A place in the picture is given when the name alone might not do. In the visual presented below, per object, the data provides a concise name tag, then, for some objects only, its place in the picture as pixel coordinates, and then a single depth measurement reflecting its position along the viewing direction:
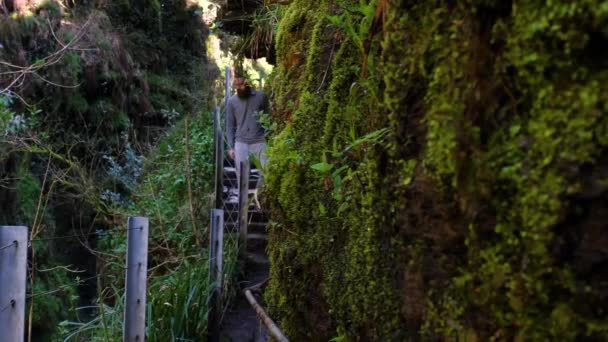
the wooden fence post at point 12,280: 2.40
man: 6.89
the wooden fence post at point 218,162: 6.82
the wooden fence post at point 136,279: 3.65
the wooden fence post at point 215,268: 4.96
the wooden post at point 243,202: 6.38
